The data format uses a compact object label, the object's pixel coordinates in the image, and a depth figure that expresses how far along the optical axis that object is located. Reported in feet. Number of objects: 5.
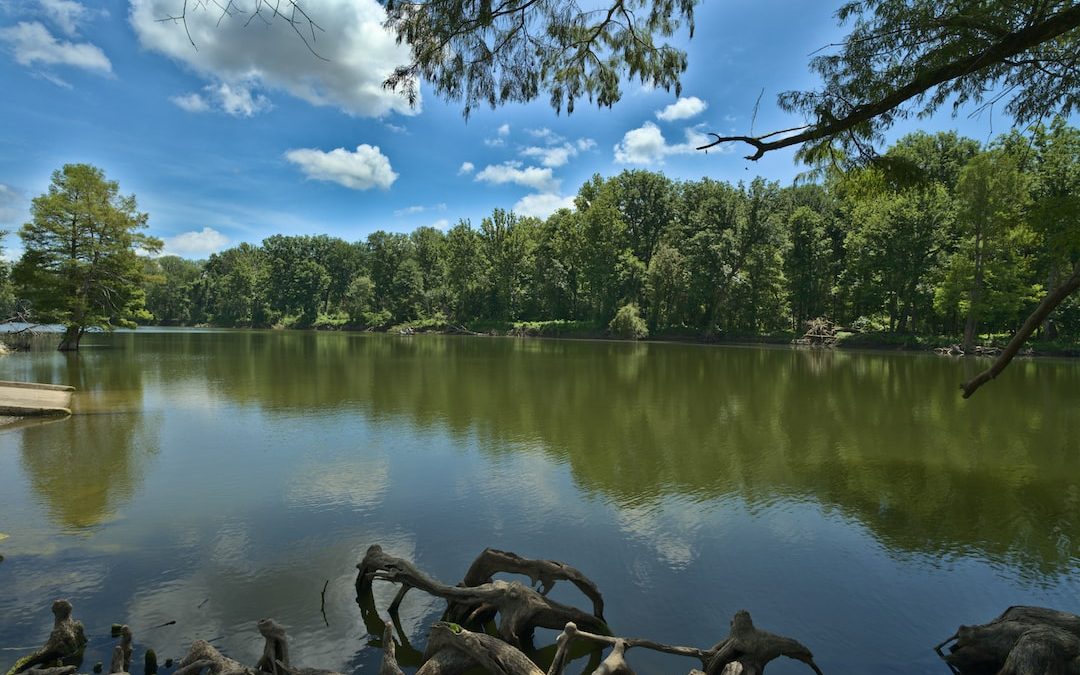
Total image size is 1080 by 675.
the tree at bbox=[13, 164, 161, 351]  98.37
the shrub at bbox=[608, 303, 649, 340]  184.44
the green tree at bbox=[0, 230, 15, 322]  102.22
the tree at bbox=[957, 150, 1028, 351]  119.34
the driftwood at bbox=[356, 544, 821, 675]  11.78
